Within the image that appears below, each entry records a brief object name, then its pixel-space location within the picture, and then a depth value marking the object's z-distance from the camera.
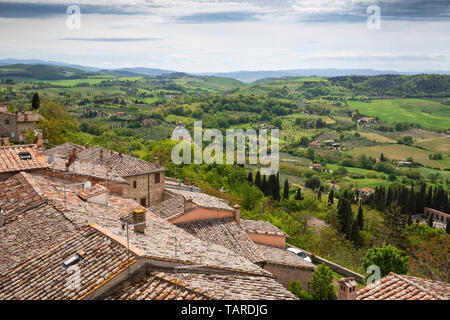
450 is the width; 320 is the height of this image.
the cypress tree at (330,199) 70.16
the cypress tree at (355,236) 47.12
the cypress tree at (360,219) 53.86
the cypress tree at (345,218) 48.31
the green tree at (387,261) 25.62
